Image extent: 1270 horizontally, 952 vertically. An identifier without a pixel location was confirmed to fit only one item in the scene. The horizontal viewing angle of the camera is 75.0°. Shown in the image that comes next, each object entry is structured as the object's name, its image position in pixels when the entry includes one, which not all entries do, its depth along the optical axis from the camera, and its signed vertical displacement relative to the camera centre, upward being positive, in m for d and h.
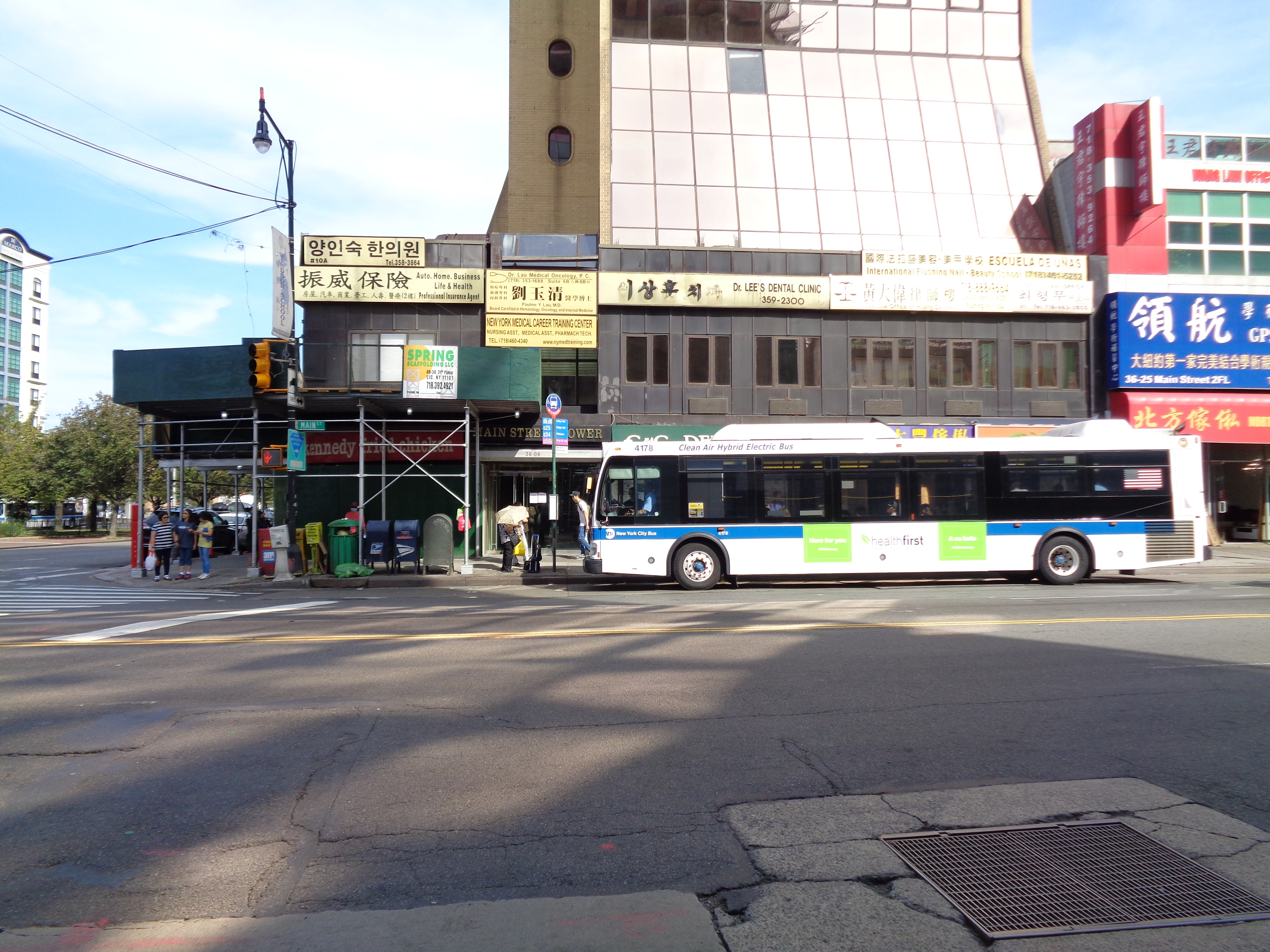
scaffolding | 20.59 +1.52
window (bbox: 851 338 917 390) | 25.92 +4.40
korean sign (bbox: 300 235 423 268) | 24.70 +7.66
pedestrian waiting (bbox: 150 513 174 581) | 19.47 -0.83
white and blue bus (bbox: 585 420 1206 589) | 16.50 -0.10
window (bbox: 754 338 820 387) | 25.59 +4.39
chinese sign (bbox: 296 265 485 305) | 24.48 +6.60
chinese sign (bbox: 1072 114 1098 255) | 26.70 +10.30
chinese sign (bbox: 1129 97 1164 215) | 25.27 +10.78
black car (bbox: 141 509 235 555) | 29.67 -1.04
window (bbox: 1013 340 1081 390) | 26.31 +4.26
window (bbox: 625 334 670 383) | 25.22 +4.46
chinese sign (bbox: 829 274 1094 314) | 25.73 +6.50
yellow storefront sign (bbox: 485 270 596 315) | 24.88 +6.46
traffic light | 16.95 +2.95
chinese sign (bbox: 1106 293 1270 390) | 25.53 +4.95
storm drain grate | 3.30 -1.65
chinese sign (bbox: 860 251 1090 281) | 25.81 +7.43
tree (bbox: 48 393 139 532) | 48.41 +3.40
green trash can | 19.36 -0.82
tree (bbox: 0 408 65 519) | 48.50 +2.55
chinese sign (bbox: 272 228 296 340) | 18.98 +5.03
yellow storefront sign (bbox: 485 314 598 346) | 24.80 +5.27
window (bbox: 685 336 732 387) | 25.34 +4.38
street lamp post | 18.36 +6.91
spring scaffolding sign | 19.92 +3.24
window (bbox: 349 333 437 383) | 23.62 +4.41
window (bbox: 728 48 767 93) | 29.67 +15.62
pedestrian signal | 19.61 +1.19
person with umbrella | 20.41 -0.52
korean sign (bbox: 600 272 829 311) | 25.08 +6.52
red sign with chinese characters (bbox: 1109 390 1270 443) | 25.14 +2.63
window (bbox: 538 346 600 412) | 25.67 +4.05
